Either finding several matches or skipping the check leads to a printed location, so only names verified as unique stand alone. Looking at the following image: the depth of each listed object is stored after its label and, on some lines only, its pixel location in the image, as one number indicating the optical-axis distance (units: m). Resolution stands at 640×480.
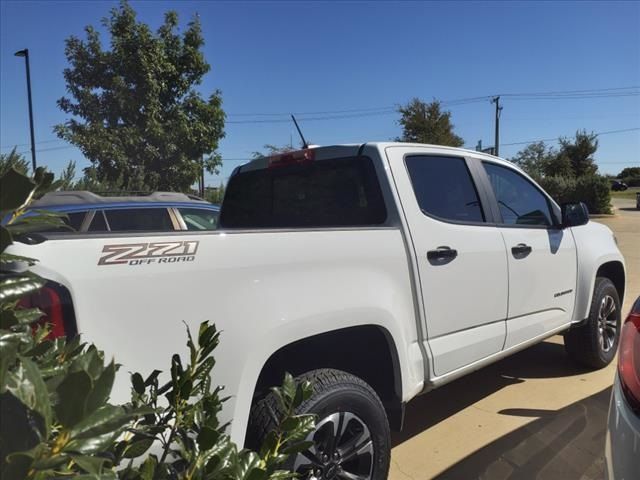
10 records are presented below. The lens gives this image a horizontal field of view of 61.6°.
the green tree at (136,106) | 13.12
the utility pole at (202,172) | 14.53
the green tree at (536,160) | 35.03
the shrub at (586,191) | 26.95
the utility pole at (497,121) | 37.94
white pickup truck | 1.90
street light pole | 17.52
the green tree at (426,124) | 27.39
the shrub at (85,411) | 0.89
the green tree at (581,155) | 33.50
